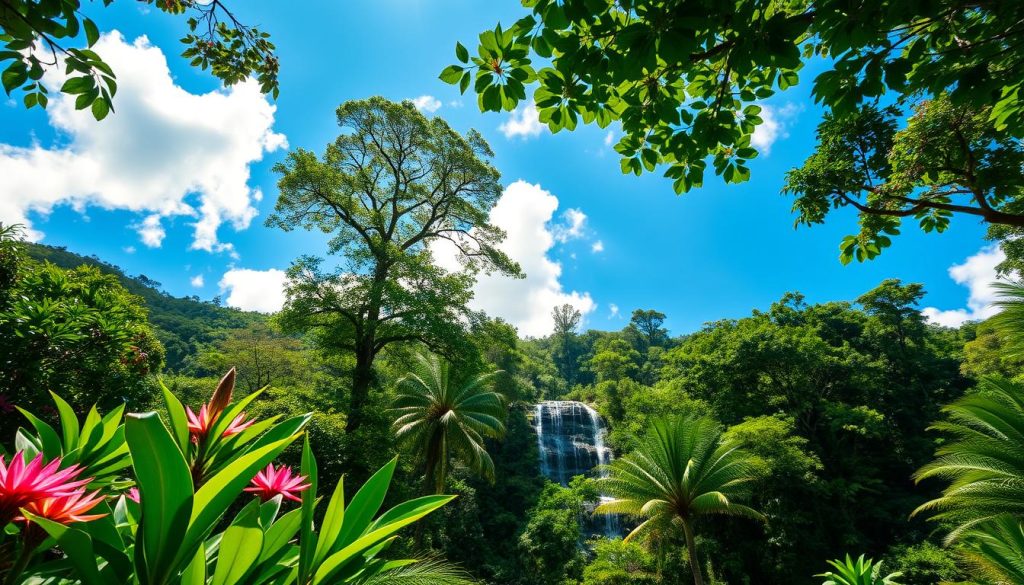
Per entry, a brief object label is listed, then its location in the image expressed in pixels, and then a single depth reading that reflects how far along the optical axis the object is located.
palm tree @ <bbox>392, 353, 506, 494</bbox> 12.58
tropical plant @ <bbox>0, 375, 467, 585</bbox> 0.82
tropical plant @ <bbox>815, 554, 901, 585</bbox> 7.80
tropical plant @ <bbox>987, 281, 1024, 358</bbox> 7.79
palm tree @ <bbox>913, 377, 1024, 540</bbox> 6.94
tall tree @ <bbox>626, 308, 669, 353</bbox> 59.75
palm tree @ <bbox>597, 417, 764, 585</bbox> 10.34
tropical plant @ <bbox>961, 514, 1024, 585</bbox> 5.61
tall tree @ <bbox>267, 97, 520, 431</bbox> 10.25
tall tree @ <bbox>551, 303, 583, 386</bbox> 57.06
